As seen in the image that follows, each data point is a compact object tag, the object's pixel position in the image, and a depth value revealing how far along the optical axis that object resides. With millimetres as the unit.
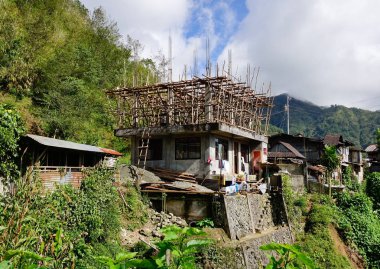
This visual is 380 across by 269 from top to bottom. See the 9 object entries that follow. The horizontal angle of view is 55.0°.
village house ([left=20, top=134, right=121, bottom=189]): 13430
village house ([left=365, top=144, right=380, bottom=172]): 53562
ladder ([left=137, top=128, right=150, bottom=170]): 21803
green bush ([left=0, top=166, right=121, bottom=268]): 10758
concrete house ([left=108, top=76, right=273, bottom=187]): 20703
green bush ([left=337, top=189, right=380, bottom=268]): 22938
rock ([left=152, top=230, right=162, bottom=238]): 15382
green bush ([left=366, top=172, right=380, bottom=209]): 34000
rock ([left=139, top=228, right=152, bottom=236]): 15565
